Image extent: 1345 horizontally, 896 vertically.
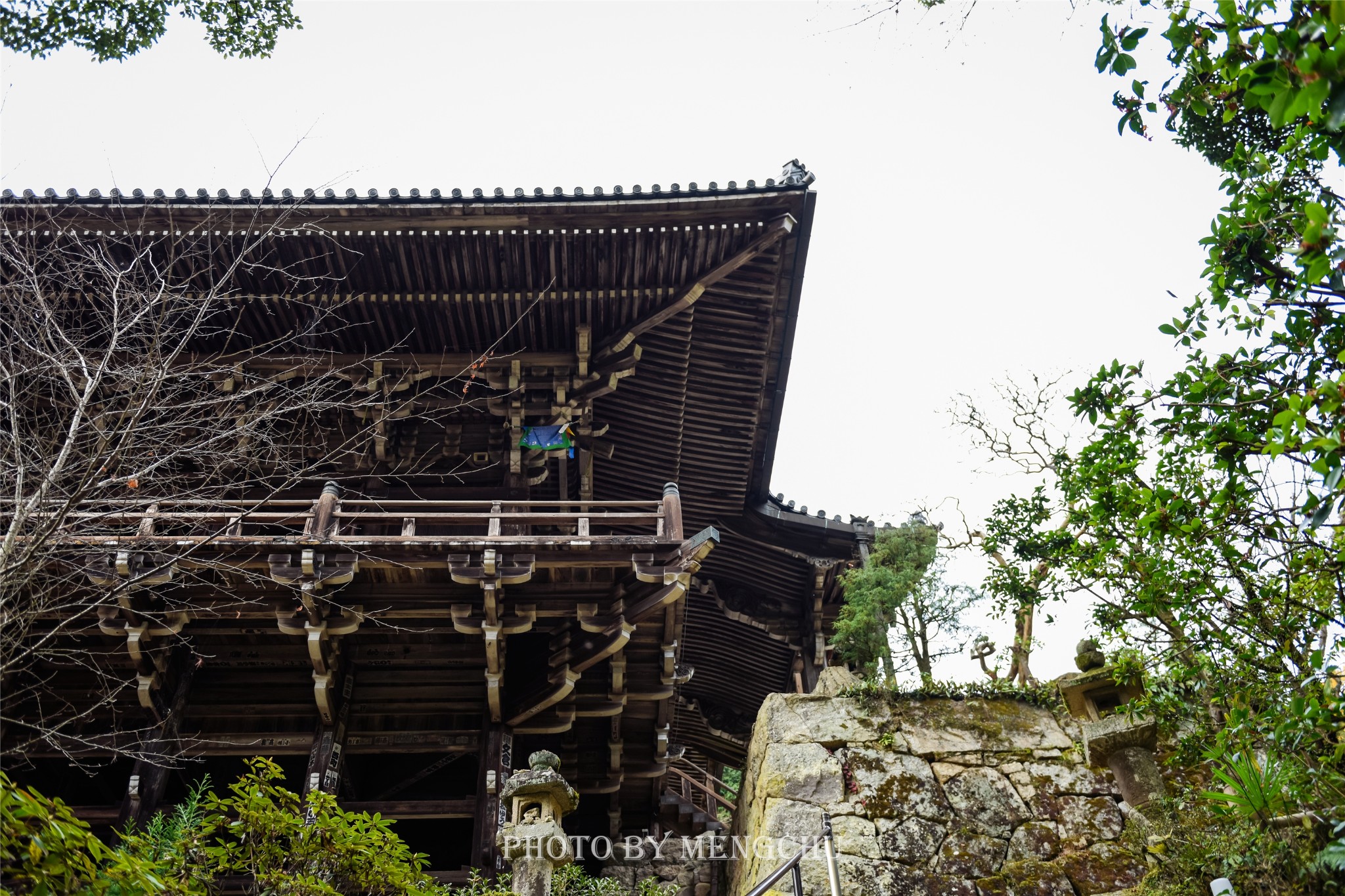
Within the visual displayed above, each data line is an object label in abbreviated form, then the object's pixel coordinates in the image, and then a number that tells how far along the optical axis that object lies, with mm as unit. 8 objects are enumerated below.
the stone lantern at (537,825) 7453
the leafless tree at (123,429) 5215
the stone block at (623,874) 10836
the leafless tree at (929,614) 11562
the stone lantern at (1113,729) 7227
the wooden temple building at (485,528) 9945
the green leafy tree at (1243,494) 3955
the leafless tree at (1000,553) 12086
